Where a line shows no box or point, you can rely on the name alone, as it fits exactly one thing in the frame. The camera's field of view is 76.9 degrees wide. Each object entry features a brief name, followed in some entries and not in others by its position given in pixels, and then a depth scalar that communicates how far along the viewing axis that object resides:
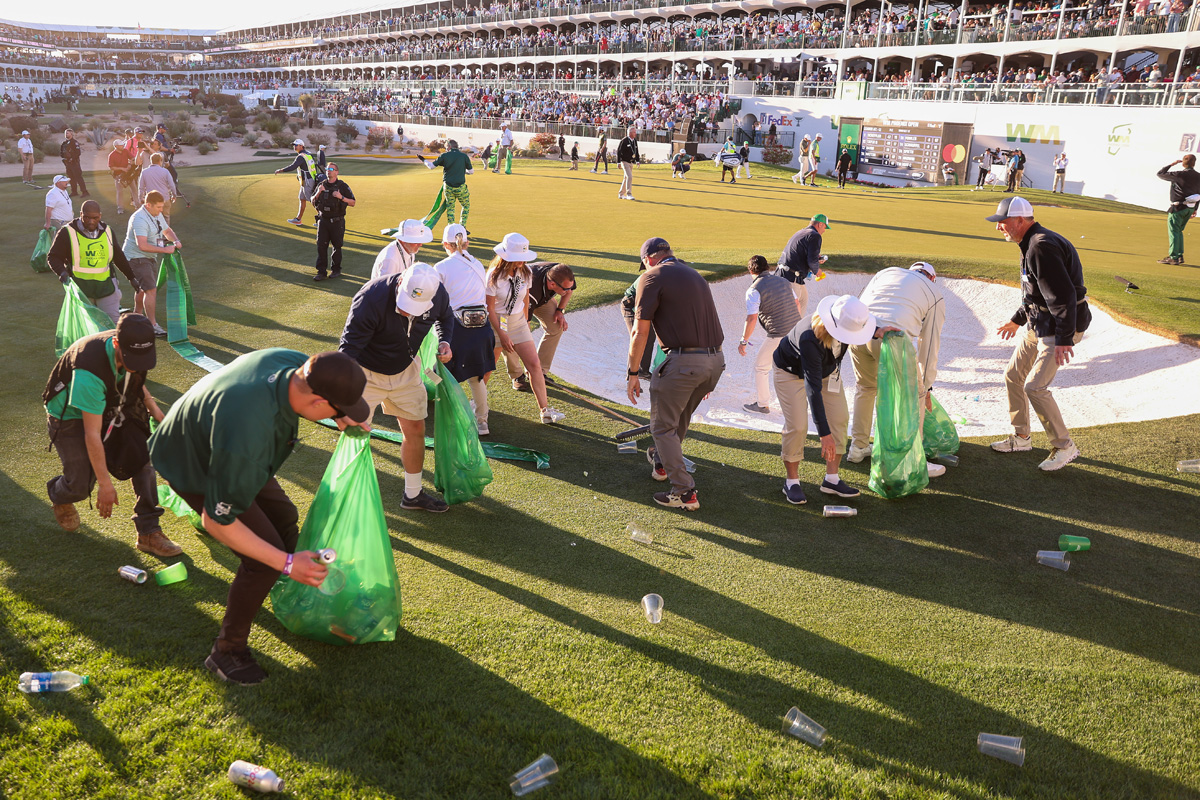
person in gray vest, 8.73
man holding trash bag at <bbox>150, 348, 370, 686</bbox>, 3.40
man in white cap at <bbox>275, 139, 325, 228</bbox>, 18.14
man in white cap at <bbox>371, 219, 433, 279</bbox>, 7.61
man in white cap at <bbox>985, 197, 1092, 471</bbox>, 6.82
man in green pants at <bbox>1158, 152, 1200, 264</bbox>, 13.39
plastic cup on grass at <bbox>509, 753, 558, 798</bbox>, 3.47
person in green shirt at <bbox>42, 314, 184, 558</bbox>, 4.55
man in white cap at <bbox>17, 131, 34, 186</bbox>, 23.95
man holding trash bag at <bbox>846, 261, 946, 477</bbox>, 6.73
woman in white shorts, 7.71
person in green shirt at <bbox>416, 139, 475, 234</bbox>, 15.72
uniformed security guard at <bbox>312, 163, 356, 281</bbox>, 12.98
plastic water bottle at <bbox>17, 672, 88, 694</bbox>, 3.86
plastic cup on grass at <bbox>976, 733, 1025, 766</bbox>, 3.72
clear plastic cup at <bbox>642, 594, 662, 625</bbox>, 4.73
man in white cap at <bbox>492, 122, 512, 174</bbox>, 31.69
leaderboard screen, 34.06
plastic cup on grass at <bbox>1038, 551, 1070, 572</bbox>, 5.59
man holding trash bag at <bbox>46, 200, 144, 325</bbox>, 8.32
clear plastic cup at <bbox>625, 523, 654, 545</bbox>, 5.89
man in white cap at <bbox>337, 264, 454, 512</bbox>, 5.54
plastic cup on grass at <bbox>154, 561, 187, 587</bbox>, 4.83
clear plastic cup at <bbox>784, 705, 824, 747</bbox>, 3.82
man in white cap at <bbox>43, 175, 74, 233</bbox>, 13.39
